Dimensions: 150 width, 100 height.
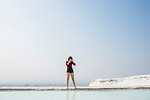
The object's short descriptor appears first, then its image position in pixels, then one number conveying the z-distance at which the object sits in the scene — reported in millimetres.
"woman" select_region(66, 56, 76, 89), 9328
